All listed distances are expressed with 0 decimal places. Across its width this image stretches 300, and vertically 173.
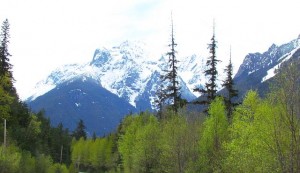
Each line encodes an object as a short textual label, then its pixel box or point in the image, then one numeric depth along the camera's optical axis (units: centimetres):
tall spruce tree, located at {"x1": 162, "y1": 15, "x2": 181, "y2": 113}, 4709
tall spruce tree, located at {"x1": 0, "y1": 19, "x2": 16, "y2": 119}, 6914
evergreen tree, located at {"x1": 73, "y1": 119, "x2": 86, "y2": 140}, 17612
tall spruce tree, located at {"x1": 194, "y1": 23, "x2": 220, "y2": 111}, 4409
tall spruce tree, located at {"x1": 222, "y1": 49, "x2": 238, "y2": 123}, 4572
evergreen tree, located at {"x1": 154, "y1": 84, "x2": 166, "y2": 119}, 5985
